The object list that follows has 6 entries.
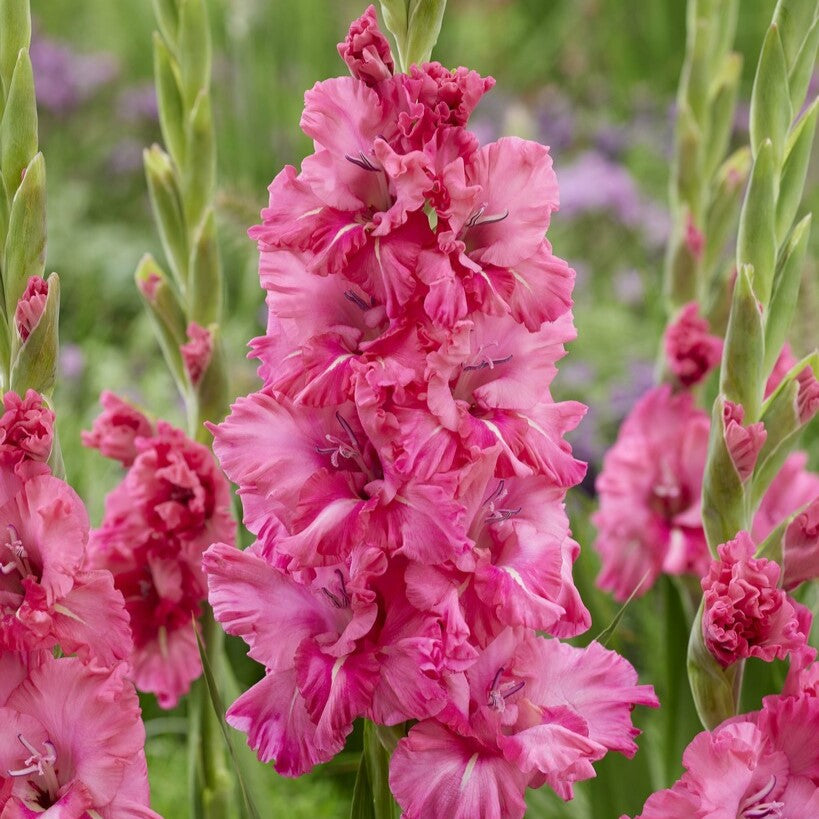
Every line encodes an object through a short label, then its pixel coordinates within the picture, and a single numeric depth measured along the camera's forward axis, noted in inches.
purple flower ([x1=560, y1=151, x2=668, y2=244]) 126.3
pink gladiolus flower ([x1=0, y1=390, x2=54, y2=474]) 50.1
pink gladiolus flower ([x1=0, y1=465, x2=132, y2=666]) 50.0
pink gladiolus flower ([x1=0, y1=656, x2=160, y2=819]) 49.9
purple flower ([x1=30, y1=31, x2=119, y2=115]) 167.9
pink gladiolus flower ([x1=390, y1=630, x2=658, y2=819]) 48.5
